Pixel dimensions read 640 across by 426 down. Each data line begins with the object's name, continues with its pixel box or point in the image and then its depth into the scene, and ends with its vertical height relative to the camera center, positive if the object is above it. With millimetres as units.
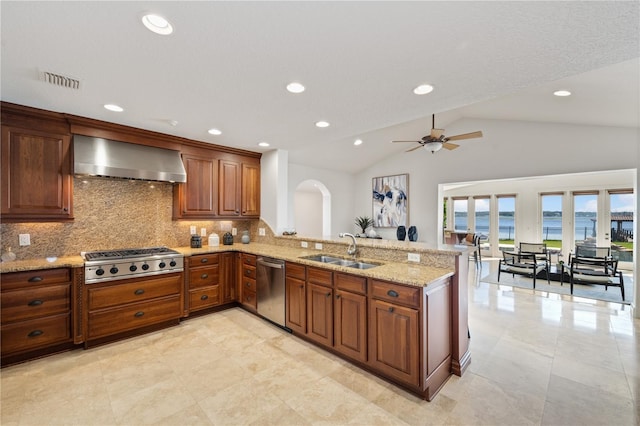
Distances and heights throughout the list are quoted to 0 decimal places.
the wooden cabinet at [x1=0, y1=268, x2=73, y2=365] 2453 -944
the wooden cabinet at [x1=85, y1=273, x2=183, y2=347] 2833 -1050
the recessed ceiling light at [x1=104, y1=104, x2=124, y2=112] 2621 +1035
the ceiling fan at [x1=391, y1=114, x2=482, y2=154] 4055 +1127
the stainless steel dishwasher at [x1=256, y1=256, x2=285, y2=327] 3262 -971
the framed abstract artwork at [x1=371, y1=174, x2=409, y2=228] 7438 +316
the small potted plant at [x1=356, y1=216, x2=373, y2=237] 8055 -323
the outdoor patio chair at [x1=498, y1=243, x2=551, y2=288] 5535 -1060
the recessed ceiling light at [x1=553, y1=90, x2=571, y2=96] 3341 +1499
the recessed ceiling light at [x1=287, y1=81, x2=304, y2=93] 2180 +1031
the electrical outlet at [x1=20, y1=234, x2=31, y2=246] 2904 -297
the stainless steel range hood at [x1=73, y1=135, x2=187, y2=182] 2928 +611
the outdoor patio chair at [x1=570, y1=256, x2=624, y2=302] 4711 -1049
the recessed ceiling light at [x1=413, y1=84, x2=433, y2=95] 2199 +1026
